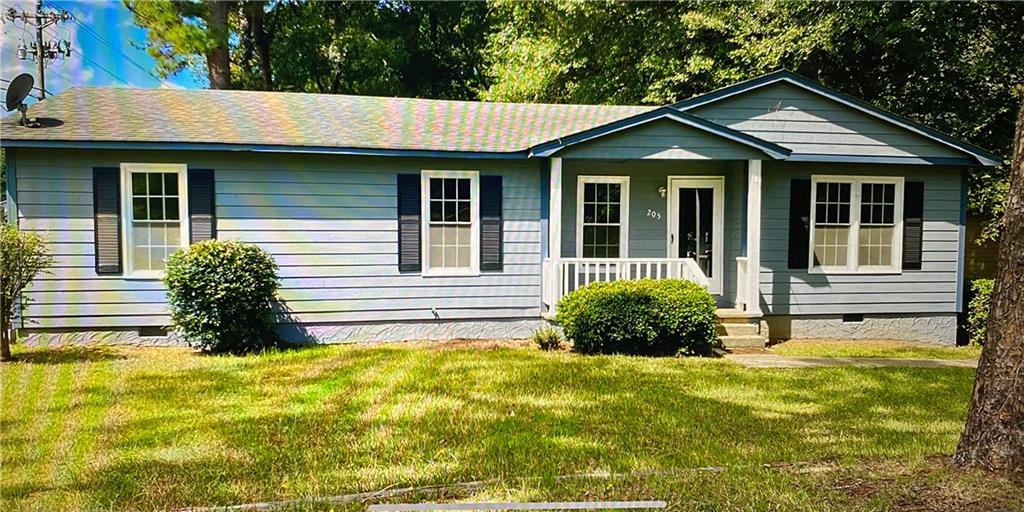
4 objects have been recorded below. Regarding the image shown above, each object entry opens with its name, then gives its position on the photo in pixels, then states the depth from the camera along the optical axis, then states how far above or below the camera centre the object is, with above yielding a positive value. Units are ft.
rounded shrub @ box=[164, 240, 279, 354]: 24.21 -2.61
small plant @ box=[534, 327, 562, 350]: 27.27 -4.89
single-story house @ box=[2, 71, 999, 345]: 25.79 +1.20
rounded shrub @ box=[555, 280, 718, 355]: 25.63 -3.74
